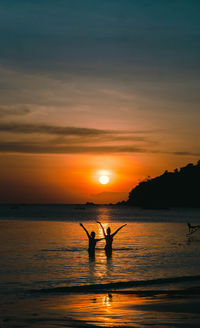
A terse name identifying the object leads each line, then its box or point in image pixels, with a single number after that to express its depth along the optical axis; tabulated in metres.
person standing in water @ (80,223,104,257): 31.34
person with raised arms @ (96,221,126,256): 32.59
